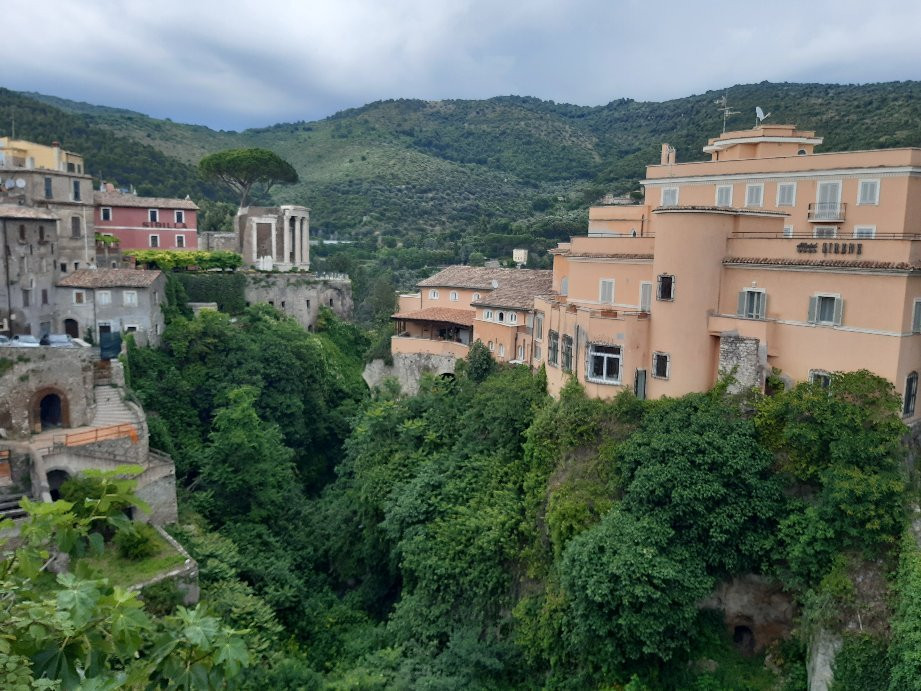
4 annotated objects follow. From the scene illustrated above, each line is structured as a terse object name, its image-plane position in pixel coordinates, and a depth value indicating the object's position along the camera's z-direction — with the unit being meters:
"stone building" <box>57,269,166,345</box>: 41.94
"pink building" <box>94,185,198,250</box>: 52.84
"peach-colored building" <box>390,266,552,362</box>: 39.66
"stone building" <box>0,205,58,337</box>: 37.78
